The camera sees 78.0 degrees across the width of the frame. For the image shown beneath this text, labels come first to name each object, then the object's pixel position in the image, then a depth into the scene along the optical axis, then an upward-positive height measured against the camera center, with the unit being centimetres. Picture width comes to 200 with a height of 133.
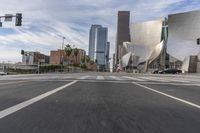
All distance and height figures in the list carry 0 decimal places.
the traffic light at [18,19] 1285 +497
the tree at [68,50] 4814 +681
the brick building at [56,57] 6179 +516
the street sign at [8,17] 1281 +514
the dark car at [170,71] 3019 -39
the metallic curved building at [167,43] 4298 +1038
